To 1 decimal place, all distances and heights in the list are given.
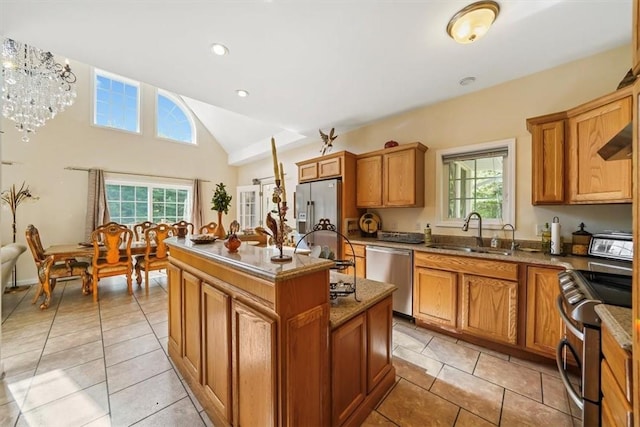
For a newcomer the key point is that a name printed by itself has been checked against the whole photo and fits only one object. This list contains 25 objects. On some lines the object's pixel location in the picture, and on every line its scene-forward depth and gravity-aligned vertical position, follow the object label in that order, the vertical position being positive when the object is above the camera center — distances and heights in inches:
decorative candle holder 47.3 -2.8
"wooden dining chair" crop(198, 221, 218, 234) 187.2 -12.1
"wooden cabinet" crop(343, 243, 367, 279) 125.5 -24.6
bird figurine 154.9 +47.8
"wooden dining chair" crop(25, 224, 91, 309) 125.4 -30.6
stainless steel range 45.3 -18.1
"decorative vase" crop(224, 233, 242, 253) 59.7 -7.6
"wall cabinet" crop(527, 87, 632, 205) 69.9 +19.3
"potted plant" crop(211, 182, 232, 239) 92.2 +4.0
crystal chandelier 120.0 +68.4
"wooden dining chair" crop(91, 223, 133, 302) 134.6 -25.4
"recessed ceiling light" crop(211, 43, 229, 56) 82.0 +56.4
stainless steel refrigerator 138.3 +3.3
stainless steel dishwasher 109.5 -27.1
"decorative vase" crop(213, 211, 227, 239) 88.6 -7.2
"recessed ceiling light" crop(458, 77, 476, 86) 102.5 +56.7
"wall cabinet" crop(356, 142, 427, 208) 122.0 +19.2
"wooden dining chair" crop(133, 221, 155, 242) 181.8 -10.2
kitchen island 41.4 -26.1
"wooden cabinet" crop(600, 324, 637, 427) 31.1 -24.4
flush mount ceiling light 65.4 +54.2
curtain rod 182.8 +33.3
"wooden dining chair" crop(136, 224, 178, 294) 152.9 -25.5
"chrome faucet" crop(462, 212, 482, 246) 107.5 -5.3
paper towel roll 85.9 -9.8
